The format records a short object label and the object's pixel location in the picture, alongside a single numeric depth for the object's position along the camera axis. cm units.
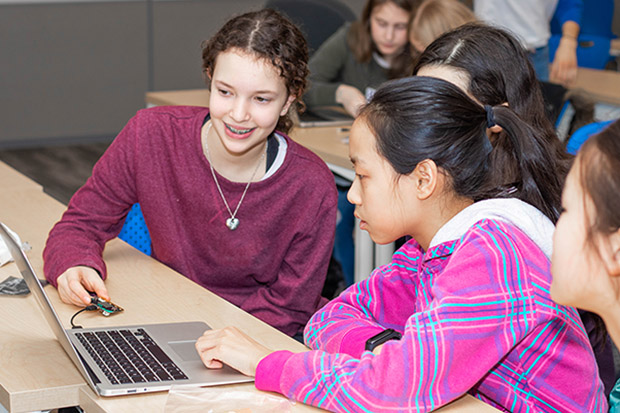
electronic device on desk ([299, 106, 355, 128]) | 283
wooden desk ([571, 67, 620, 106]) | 322
